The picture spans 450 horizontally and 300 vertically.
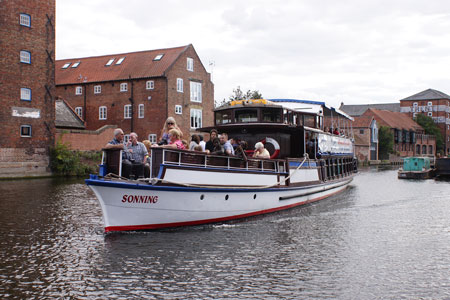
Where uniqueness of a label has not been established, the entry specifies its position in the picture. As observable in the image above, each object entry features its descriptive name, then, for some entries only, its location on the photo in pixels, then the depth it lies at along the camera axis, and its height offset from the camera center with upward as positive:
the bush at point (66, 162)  37.06 -0.60
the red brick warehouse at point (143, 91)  48.78 +7.24
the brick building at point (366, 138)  87.88 +3.51
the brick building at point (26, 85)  34.15 +5.43
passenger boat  12.34 -0.70
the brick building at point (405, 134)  104.94 +5.15
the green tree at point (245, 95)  74.88 +10.08
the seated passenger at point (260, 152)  17.11 +0.11
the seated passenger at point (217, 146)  14.64 +0.29
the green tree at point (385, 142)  94.31 +2.71
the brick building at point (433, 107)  132.38 +14.20
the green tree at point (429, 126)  124.50 +8.01
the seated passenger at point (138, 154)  13.22 +0.02
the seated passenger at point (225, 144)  15.08 +0.37
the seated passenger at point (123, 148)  12.66 +0.19
